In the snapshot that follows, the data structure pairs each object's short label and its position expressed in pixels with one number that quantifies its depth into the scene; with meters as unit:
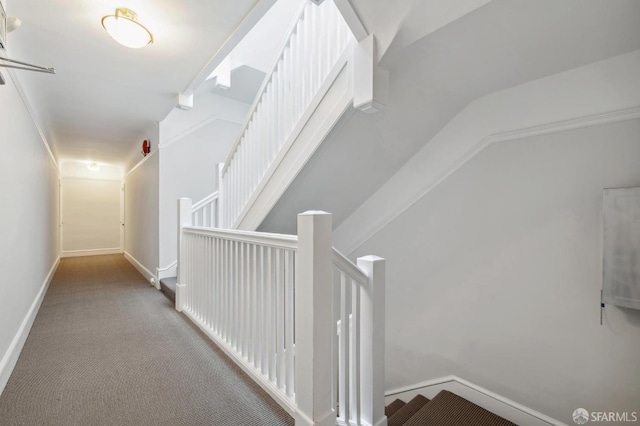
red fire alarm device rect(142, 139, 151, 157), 4.11
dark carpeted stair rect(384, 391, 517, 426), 1.80
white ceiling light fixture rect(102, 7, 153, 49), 1.81
